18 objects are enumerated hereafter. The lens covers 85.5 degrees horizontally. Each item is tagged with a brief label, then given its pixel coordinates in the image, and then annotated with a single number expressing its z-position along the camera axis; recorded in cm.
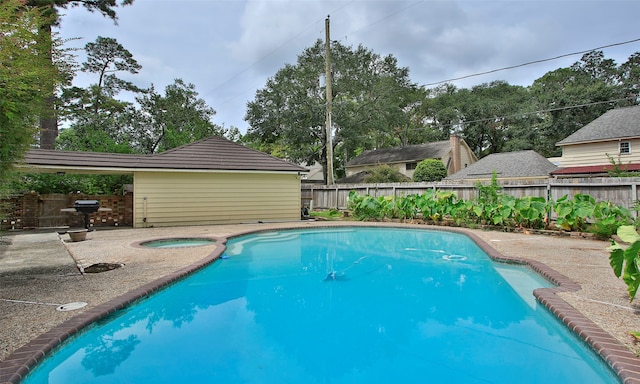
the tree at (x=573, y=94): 2787
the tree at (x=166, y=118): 2494
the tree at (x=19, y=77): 377
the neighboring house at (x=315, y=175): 3644
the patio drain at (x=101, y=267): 548
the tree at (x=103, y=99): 2195
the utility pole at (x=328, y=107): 1621
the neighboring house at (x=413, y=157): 2866
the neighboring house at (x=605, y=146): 1733
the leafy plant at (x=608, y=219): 823
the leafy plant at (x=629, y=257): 306
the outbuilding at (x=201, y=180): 1177
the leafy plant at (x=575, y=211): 895
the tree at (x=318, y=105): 2567
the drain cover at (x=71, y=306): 366
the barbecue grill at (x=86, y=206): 1023
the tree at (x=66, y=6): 1441
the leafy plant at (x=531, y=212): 1000
